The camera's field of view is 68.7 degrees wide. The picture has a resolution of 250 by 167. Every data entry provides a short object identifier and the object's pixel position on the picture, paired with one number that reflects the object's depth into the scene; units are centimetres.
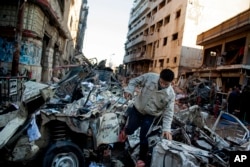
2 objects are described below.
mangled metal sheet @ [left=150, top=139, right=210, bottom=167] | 234
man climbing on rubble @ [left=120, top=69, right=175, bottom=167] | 280
